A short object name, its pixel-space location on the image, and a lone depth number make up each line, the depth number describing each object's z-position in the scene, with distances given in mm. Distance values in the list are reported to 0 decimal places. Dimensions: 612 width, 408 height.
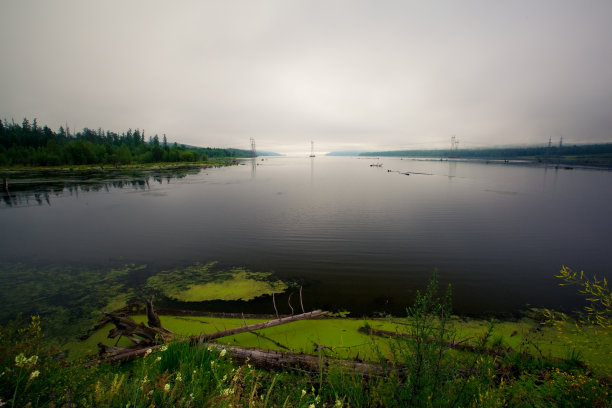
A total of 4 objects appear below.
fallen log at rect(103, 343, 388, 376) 4238
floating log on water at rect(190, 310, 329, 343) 5195
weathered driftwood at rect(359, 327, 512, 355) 4863
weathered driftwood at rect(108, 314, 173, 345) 5141
